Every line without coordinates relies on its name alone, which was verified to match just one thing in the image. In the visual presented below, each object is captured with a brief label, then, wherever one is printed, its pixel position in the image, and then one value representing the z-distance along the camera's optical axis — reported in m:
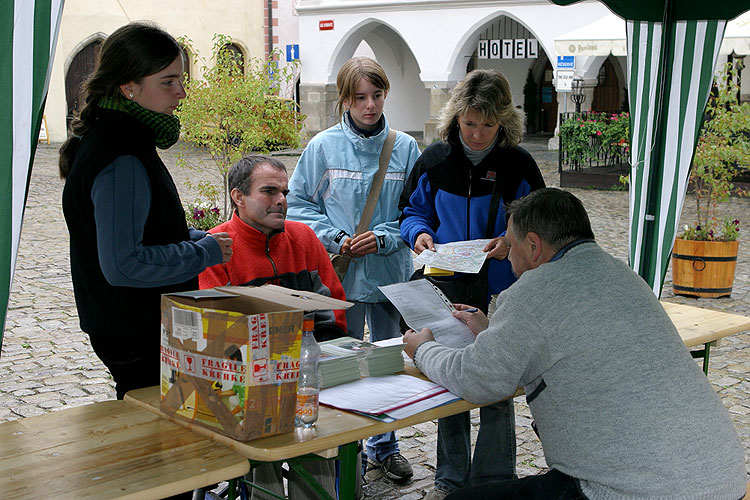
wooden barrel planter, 8.05
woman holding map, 3.69
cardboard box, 2.22
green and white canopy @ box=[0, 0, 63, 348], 2.24
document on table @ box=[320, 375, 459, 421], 2.60
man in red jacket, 3.50
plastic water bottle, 2.43
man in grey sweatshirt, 2.35
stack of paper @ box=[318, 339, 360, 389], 2.80
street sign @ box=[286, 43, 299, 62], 27.34
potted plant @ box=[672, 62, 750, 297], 8.08
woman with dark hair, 2.61
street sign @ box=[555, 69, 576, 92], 20.08
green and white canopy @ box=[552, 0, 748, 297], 4.61
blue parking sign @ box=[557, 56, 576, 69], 20.41
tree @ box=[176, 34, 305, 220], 8.85
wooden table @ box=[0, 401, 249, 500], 2.09
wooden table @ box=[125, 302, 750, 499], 2.29
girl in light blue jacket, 4.08
